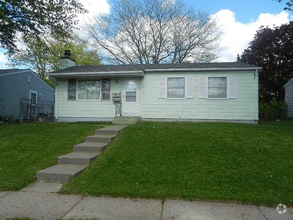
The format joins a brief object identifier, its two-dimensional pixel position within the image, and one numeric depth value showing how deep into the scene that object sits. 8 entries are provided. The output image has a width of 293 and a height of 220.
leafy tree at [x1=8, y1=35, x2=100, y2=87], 29.34
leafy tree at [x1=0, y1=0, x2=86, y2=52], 10.16
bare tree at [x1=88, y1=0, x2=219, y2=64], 25.14
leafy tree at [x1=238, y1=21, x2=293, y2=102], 22.36
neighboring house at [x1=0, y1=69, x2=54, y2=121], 16.69
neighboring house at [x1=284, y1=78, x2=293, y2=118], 17.78
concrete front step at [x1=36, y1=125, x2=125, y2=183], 4.70
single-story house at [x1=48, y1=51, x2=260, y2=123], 11.12
